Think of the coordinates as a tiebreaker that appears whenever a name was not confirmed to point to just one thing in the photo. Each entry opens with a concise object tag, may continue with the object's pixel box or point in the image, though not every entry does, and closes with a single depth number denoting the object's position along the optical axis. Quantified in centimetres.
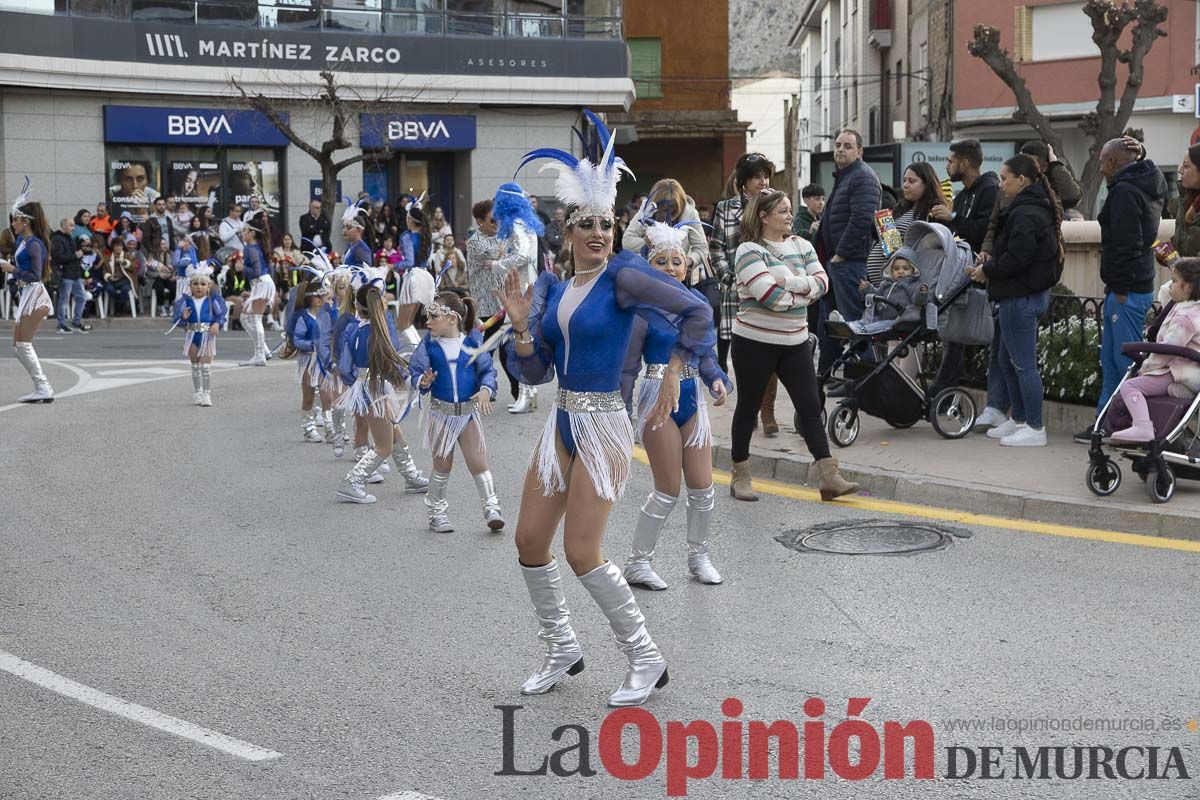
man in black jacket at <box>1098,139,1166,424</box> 1003
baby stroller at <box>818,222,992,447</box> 1087
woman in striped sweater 888
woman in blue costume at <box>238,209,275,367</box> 1945
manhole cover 809
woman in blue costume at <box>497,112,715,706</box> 572
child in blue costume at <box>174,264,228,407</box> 1521
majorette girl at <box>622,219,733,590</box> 739
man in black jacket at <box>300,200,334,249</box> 2951
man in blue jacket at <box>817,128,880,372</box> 1191
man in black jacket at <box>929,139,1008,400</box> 1125
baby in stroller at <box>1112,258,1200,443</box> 853
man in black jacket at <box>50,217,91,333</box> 2489
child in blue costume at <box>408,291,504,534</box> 905
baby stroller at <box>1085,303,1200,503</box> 848
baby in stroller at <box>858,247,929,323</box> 1086
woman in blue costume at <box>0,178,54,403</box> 1545
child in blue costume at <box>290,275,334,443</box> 1270
